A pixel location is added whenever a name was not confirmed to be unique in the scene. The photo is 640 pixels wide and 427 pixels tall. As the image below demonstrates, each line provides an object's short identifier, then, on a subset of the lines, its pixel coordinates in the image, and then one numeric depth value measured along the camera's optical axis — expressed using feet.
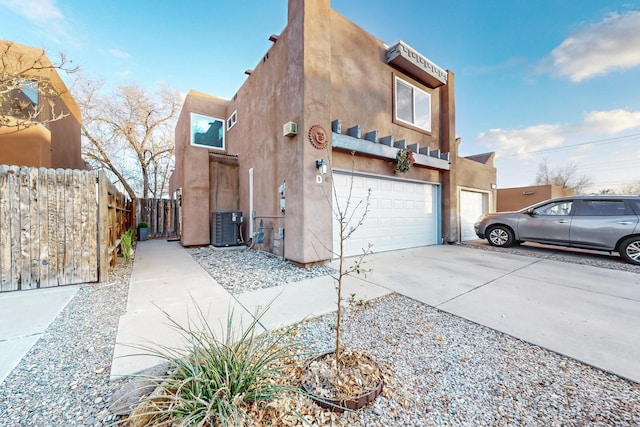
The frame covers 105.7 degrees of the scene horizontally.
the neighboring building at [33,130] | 18.61
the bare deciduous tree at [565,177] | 87.04
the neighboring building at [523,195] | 48.57
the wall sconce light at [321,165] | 15.88
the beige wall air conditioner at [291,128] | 15.85
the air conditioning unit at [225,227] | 23.70
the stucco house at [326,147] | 15.97
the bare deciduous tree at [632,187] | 81.41
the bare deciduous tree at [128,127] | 44.04
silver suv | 17.46
